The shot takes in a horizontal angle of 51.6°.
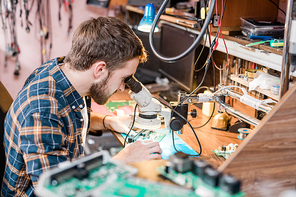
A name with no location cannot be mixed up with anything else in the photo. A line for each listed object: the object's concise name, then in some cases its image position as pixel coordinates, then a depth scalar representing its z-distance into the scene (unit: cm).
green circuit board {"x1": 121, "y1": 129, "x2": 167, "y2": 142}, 155
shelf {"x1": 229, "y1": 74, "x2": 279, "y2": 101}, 134
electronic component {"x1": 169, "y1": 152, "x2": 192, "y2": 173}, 63
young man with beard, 101
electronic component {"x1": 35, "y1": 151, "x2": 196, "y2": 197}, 56
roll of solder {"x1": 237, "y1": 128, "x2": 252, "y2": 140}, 153
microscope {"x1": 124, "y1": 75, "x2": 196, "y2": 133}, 139
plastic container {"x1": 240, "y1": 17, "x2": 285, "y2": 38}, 149
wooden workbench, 138
